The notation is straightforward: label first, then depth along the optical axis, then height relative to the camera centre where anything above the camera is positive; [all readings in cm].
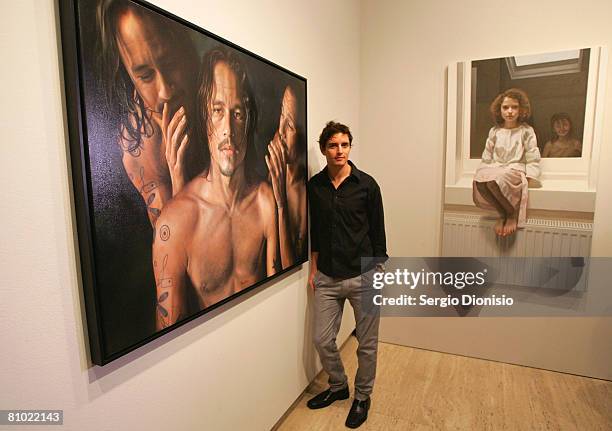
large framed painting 96 +2
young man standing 205 -46
